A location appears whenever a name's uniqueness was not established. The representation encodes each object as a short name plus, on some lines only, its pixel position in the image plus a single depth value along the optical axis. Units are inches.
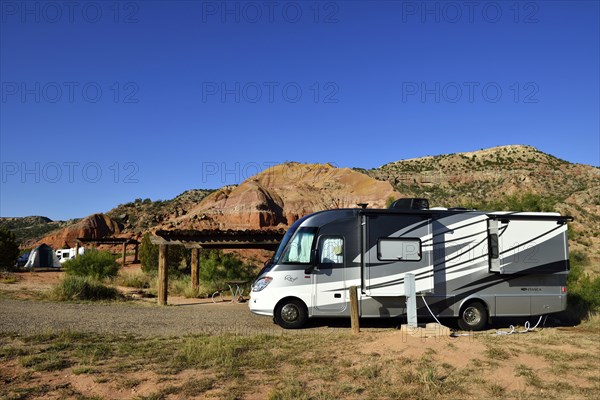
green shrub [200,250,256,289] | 934.7
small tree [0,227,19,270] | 1218.0
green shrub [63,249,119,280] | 949.2
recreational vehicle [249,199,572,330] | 411.5
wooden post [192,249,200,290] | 779.4
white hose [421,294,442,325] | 409.9
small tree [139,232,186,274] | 1115.3
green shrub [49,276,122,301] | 635.5
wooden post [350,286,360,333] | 373.7
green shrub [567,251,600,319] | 535.2
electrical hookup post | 341.1
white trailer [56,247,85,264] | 1736.0
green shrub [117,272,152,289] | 923.4
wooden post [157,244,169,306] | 635.5
